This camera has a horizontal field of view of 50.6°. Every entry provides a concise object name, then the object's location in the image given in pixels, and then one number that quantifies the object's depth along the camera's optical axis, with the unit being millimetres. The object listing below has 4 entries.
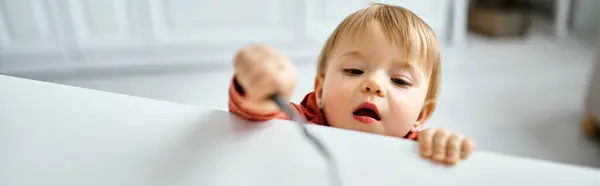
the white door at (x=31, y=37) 2248
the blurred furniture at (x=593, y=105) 1620
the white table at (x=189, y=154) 575
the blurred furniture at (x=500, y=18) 2693
